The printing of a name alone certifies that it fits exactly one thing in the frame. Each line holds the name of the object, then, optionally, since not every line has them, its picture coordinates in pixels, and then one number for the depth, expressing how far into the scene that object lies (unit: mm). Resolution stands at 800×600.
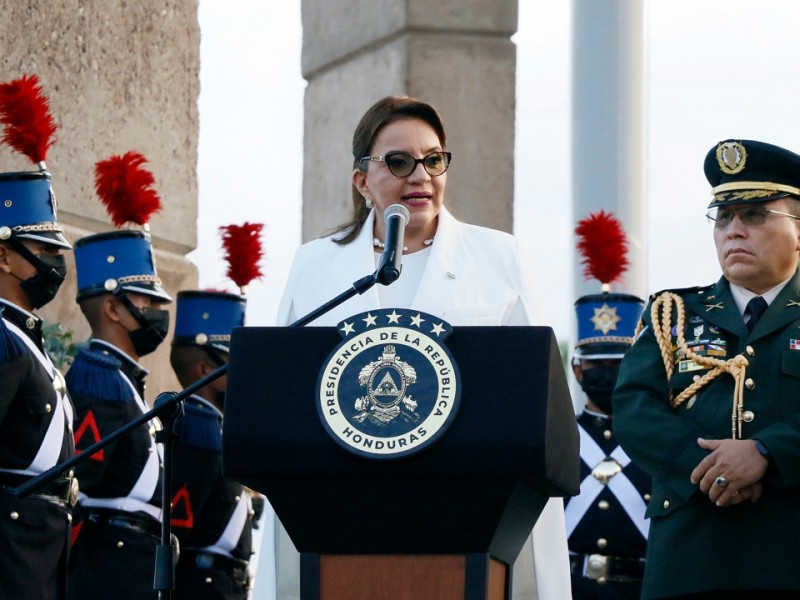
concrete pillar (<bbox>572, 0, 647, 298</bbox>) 17719
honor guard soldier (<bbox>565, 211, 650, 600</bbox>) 12906
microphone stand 7047
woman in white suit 7965
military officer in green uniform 7957
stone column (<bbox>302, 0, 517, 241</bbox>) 13867
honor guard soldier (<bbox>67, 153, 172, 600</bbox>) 11898
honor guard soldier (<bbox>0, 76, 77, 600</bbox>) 10266
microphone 6937
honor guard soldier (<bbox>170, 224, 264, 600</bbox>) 13398
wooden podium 6180
